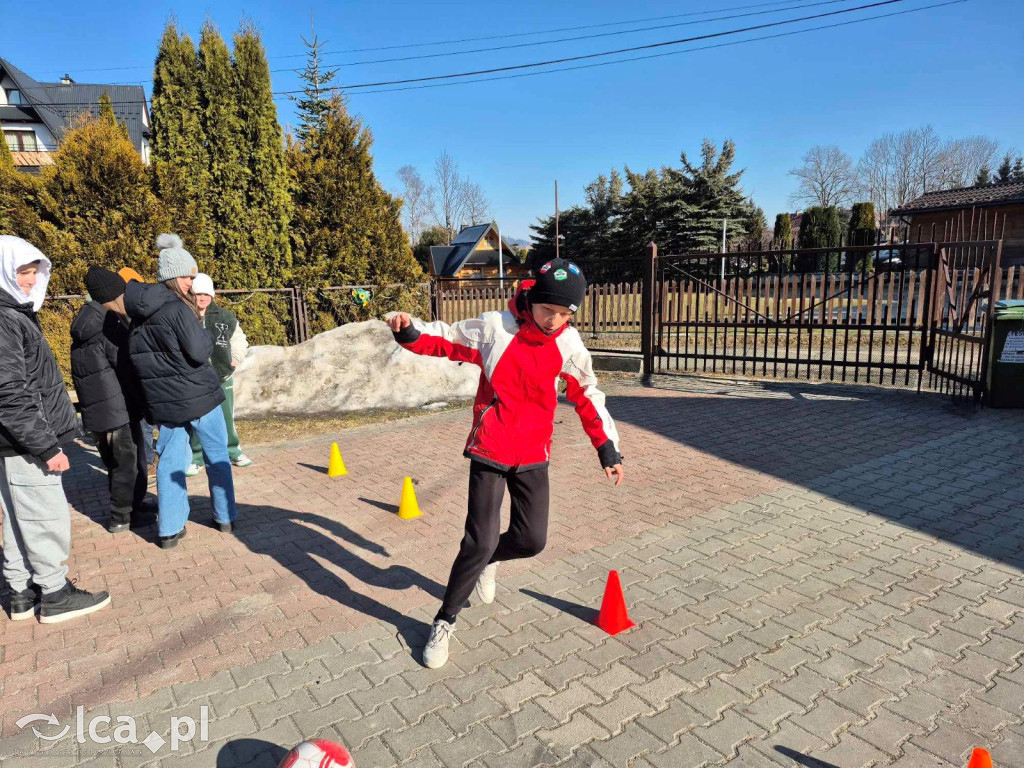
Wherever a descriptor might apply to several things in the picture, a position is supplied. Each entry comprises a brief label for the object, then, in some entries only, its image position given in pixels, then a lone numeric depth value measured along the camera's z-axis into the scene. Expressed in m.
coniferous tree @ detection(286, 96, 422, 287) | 12.66
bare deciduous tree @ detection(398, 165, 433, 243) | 65.81
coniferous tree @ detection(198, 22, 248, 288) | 11.38
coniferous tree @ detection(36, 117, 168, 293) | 10.12
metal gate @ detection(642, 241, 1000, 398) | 8.70
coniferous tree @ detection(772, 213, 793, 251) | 43.06
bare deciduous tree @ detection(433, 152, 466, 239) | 66.31
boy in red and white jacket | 3.04
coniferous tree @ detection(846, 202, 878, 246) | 39.75
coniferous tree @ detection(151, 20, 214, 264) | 10.98
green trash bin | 7.98
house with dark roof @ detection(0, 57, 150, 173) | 43.34
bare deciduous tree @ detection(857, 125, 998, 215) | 65.81
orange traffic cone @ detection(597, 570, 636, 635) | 3.46
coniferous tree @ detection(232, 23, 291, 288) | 11.68
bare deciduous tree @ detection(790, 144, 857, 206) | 67.81
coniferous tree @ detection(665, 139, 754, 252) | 32.34
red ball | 2.30
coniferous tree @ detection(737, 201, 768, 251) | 35.56
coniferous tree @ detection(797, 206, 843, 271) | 40.16
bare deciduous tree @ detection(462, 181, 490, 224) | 68.44
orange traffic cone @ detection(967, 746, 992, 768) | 2.14
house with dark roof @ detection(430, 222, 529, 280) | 45.03
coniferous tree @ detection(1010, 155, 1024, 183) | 67.19
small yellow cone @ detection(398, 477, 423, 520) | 5.20
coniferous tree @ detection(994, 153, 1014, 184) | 70.06
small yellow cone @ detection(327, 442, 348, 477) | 6.37
